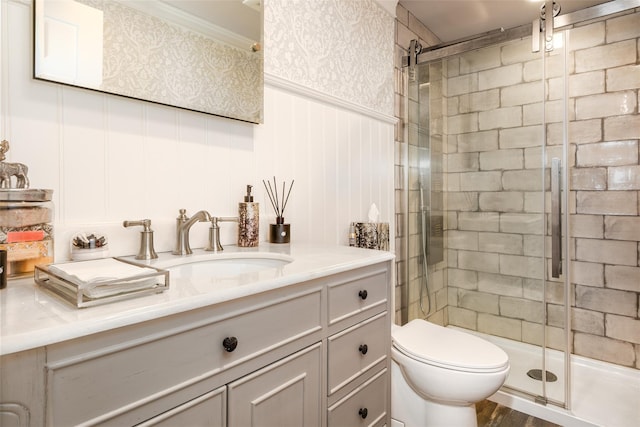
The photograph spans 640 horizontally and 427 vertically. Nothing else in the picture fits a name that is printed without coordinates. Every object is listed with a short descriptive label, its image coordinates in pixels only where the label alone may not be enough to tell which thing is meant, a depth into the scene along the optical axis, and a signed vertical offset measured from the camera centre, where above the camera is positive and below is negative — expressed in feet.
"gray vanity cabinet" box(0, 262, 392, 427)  1.76 -1.00
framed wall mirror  3.14 +1.75
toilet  4.55 -2.12
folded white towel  2.05 -0.38
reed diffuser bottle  4.74 +0.00
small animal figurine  2.65 +0.34
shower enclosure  6.57 +0.74
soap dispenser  4.36 -0.10
